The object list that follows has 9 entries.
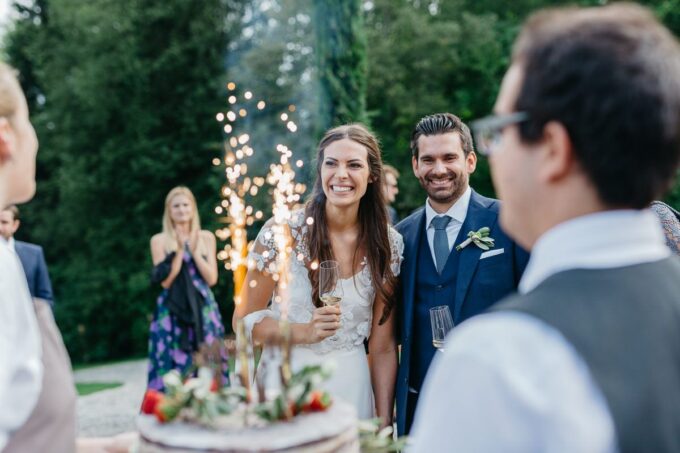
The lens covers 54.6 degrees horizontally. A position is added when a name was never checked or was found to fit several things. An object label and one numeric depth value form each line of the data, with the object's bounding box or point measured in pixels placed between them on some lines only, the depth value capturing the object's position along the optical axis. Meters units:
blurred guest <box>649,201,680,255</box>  4.11
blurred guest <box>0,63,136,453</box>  1.38
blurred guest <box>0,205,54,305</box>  5.40
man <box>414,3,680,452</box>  0.93
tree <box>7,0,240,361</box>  18.31
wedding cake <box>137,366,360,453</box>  1.59
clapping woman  7.91
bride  3.74
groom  3.60
